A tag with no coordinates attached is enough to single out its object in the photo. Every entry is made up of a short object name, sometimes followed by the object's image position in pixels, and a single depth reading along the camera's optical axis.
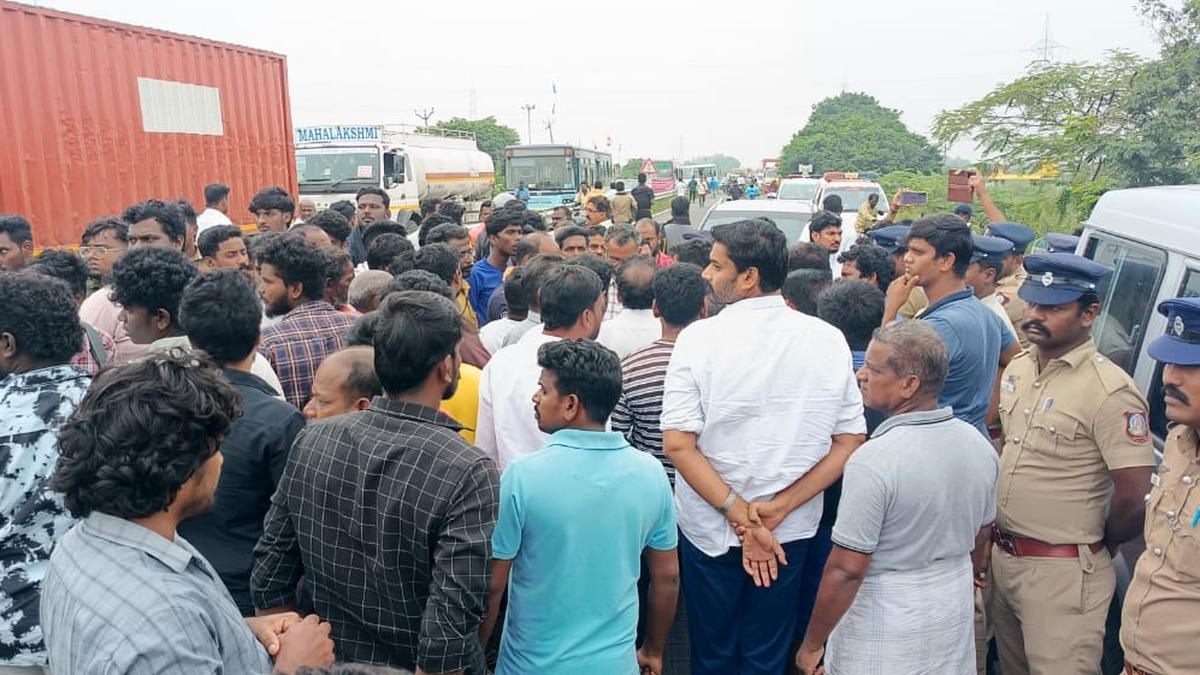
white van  3.05
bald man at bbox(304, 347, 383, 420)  2.65
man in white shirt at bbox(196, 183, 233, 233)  8.01
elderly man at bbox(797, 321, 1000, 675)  2.49
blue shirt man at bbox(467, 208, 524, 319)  6.07
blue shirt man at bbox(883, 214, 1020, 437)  3.42
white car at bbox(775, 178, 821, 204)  17.90
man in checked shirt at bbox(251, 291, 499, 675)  2.03
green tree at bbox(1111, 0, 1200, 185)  11.10
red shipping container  7.66
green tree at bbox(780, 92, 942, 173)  46.91
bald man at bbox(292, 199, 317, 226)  11.31
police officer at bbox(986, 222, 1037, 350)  5.23
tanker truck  16.67
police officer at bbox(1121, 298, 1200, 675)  2.23
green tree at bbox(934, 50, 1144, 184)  12.39
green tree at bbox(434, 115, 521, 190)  58.62
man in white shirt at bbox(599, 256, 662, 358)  3.89
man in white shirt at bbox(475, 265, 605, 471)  3.08
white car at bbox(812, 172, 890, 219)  16.02
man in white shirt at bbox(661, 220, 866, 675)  2.86
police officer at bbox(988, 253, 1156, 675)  2.75
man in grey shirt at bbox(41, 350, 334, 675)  1.48
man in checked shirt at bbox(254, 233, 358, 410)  3.39
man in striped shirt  3.38
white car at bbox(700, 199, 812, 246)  9.88
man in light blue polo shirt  2.29
